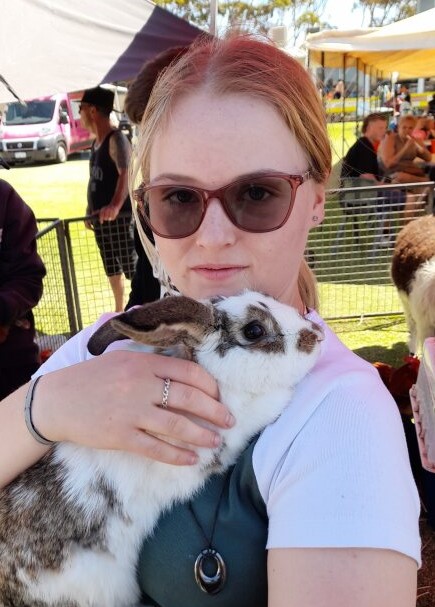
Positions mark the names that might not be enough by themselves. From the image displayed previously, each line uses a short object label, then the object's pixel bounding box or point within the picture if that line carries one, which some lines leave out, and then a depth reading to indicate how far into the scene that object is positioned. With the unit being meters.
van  21.77
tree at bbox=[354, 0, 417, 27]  39.16
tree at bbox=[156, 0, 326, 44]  35.56
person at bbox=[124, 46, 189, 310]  2.87
